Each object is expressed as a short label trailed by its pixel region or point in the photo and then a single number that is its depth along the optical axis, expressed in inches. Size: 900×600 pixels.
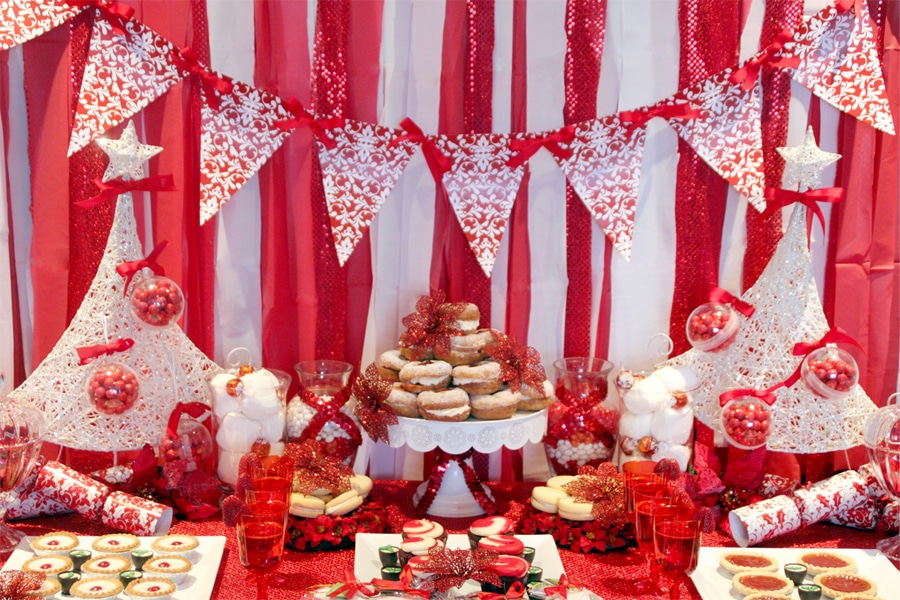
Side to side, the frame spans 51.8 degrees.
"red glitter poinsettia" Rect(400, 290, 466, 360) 76.5
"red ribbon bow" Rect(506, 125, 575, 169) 84.2
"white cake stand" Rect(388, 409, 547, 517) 74.0
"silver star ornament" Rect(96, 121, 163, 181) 77.1
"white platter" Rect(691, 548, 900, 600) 65.2
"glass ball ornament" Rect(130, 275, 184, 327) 77.0
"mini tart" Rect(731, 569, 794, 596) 64.2
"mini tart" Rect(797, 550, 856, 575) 67.3
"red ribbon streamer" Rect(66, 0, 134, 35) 80.7
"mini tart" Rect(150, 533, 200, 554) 68.0
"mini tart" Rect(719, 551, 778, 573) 67.5
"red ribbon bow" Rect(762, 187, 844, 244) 79.7
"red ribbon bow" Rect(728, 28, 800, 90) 82.1
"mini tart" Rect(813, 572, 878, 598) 64.2
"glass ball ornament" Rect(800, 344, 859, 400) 76.5
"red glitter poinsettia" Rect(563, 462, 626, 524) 71.6
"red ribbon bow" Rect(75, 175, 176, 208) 78.0
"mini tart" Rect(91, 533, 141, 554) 67.6
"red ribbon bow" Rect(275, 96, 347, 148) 82.7
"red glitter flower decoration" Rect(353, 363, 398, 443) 74.3
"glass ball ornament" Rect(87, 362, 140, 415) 75.6
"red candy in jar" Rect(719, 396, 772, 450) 77.1
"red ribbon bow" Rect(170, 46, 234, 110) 82.4
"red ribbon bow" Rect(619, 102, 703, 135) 83.0
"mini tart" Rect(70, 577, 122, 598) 61.4
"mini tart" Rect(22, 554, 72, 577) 64.1
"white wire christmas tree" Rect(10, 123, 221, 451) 77.5
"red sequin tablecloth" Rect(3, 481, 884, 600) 66.4
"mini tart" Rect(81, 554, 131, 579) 64.4
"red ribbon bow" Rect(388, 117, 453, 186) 83.7
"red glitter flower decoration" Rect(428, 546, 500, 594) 60.6
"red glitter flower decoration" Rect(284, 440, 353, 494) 73.7
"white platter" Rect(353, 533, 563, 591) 67.0
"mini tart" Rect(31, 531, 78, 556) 67.3
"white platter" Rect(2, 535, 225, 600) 63.7
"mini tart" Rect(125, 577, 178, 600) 61.7
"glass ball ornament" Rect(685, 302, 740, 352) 80.6
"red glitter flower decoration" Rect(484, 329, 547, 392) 75.7
